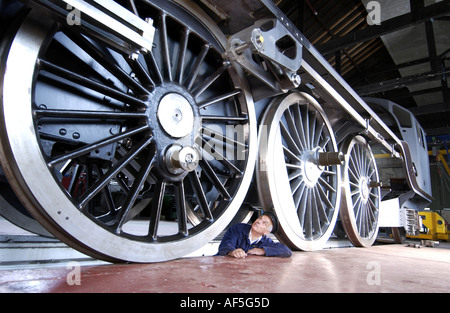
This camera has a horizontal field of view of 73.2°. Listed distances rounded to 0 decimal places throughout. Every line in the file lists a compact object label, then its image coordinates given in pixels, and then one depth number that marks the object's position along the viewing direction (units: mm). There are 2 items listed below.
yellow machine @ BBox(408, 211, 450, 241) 6031
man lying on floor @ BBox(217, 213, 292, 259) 1761
